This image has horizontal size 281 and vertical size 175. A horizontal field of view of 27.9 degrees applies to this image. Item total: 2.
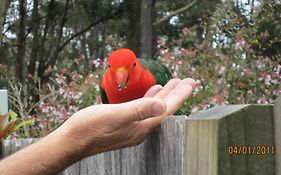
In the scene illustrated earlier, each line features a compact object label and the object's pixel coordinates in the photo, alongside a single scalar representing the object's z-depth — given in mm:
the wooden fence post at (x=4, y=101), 3174
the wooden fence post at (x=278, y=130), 959
